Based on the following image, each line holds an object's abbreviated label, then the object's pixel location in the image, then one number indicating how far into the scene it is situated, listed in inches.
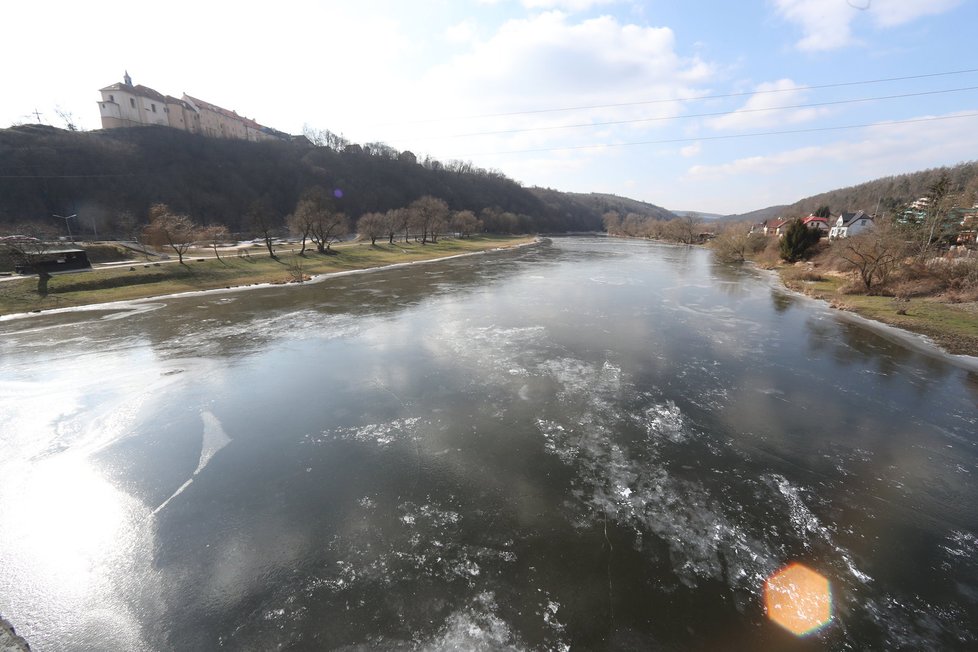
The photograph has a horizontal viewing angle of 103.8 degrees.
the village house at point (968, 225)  1288.1
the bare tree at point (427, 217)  2645.2
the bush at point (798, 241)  1831.9
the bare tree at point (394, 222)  2513.5
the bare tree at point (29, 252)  1024.3
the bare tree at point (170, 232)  1327.5
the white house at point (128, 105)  3255.4
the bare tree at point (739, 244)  2260.1
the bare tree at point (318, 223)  1768.0
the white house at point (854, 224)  2581.9
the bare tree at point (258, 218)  1690.5
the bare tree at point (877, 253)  1037.8
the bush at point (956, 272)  935.7
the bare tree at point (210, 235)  1661.9
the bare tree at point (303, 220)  1756.9
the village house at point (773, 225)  3666.3
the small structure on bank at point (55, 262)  1078.4
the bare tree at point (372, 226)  2309.3
